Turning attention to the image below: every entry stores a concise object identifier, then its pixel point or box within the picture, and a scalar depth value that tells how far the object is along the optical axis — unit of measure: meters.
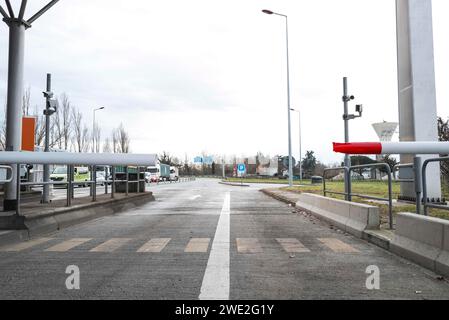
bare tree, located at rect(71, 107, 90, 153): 55.97
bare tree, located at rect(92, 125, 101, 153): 63.52
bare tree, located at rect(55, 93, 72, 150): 50.69
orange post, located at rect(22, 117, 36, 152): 12.23
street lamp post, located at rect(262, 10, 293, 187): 30.93
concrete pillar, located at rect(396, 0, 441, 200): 13.29
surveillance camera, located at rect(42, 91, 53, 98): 14.77
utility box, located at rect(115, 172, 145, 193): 18.38
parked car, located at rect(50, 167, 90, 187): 31.60
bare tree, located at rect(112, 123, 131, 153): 74.25
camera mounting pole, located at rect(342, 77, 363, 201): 14.09
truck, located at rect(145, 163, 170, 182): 64.48
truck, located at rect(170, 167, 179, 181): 88.38
